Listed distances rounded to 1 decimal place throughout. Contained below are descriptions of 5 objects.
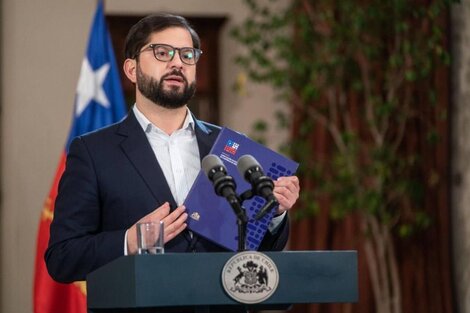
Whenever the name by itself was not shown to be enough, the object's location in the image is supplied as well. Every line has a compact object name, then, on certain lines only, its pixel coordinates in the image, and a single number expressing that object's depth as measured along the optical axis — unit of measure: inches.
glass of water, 163.9
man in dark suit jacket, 188.1
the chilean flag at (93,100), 331.3
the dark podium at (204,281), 147.9
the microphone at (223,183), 153.8
